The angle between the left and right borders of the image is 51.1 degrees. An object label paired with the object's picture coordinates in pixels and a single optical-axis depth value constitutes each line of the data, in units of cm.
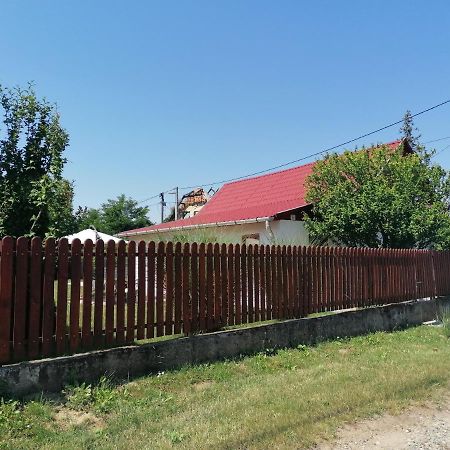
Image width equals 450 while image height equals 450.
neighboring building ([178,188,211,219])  4664
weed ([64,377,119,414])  485
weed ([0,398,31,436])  420
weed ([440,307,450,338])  986
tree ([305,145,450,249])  1349
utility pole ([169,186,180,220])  3747
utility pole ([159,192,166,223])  4428
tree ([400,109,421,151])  4538
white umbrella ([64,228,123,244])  1237
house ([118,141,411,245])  1339
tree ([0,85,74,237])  716
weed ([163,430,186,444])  406
